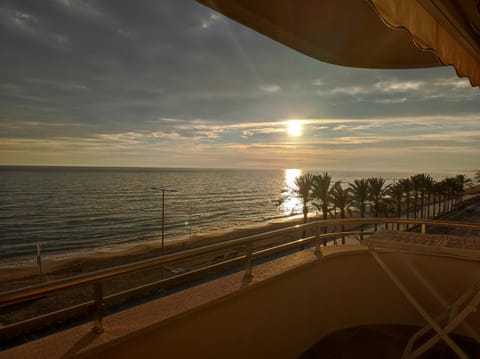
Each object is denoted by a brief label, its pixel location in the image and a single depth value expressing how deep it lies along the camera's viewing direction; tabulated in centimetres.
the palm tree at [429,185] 3597
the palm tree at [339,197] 2512
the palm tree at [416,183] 3456
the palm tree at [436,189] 3706
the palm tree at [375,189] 2666
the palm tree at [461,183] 4516
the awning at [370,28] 115
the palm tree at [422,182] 3512
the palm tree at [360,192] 2619
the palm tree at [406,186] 3300
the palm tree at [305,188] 2619
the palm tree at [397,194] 3135
